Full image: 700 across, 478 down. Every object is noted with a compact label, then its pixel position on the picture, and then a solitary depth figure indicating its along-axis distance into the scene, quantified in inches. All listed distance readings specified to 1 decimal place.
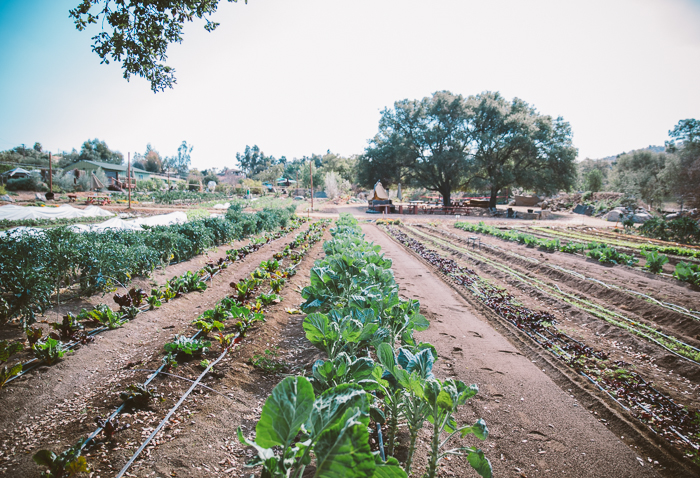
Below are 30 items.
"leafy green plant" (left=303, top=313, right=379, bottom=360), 99.8
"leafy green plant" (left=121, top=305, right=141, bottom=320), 200.1
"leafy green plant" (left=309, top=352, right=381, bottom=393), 83.8
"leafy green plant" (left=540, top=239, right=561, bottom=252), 499.0
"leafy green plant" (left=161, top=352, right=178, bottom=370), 136.8
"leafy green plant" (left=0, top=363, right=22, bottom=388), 123.0
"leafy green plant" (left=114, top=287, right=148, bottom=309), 202.4
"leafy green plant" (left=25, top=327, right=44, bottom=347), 148.1
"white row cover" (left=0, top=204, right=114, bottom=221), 612.7
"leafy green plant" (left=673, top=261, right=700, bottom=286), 300.7
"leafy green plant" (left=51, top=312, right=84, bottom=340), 161.0
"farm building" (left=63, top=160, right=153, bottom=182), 1936.5
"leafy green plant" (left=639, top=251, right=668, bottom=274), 357.1
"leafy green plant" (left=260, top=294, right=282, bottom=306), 227.0
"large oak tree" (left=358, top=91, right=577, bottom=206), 1222.9
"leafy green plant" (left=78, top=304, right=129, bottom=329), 182.1
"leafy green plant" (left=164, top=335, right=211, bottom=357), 144.8
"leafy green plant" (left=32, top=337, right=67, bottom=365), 141.8
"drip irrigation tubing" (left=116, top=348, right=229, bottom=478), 88.4
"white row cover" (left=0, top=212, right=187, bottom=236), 451.2
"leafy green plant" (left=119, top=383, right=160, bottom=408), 113.4
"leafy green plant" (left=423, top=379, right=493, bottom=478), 69.7
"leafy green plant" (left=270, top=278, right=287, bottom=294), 253.1
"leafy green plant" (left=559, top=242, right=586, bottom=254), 474.3
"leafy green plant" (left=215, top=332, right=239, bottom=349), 161.6
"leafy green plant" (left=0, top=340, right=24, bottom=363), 127.5
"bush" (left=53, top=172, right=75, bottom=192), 1431.3
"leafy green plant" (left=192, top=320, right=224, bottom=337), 163.6
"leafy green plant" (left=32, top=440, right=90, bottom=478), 78.0
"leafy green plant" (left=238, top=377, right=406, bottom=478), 46.0
